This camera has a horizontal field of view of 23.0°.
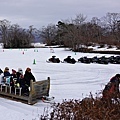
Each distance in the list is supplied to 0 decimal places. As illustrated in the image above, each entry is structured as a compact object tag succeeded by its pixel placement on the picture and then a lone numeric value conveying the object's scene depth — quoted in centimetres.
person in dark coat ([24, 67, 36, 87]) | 1169
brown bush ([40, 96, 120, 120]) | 430
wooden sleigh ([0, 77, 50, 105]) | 1111
